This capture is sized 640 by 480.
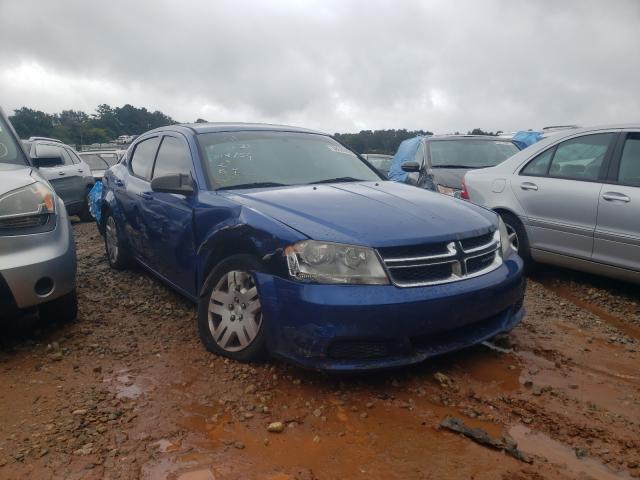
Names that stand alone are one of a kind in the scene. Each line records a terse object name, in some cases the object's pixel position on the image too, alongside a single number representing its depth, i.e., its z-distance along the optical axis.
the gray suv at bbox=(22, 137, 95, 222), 9.02
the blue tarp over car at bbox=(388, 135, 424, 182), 8.64
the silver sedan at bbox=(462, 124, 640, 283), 4.28
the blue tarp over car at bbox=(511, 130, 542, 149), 11.40
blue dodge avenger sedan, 2.62
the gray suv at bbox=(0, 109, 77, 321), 3.10
